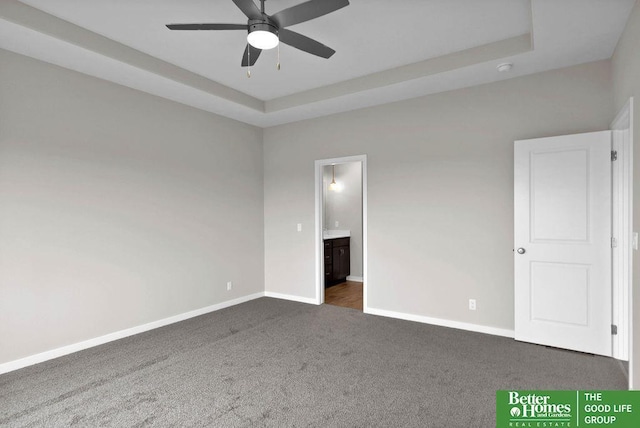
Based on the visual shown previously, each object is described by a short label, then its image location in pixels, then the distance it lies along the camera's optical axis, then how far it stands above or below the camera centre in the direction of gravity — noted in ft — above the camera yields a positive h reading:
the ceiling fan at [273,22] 6.60 +3.92
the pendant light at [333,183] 22.91 +1.70
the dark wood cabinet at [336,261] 19.62 -3.15
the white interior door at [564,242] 9.83 -1.07
